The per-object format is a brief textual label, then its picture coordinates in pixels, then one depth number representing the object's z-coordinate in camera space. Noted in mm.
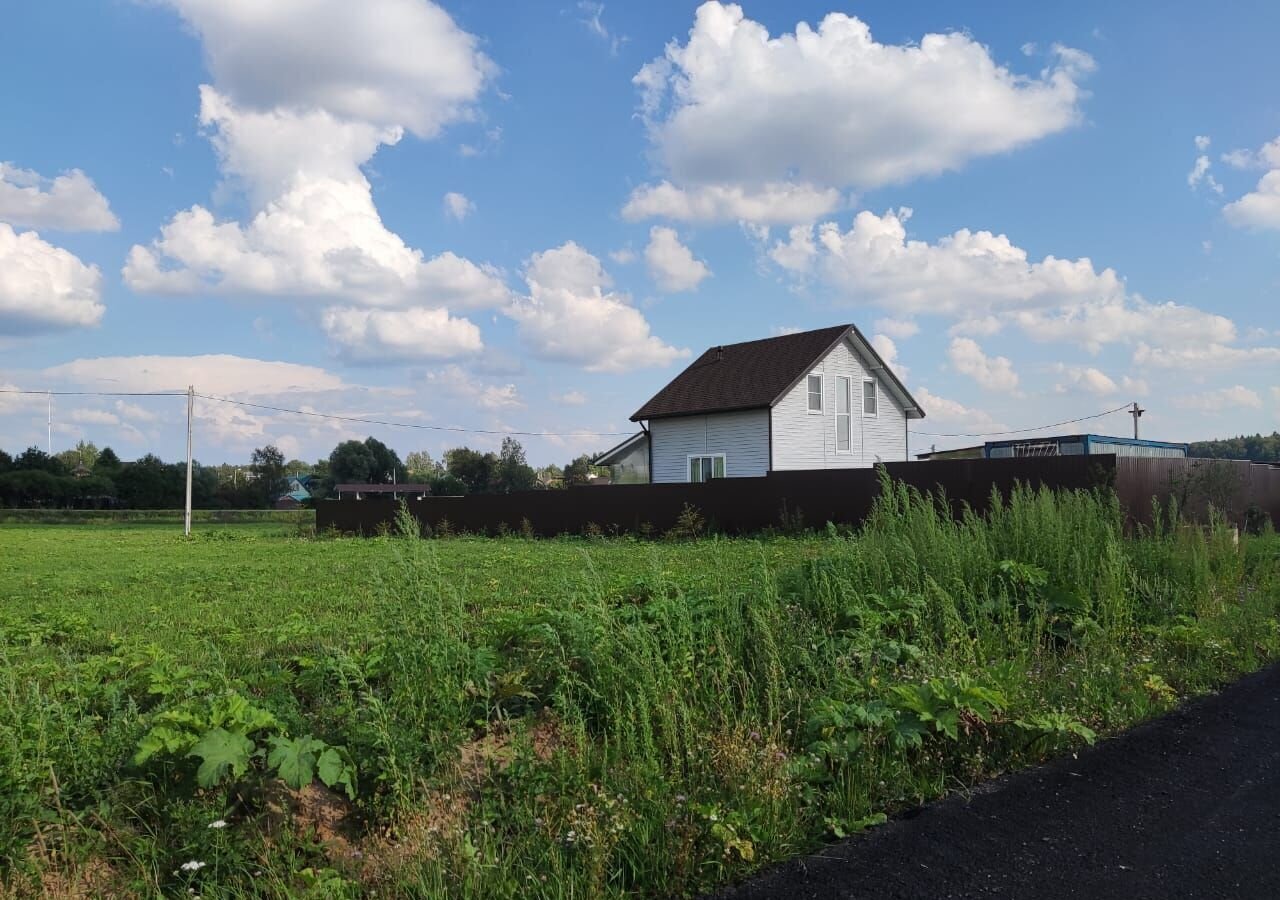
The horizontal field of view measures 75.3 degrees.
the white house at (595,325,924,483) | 27531
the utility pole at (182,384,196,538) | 32062
